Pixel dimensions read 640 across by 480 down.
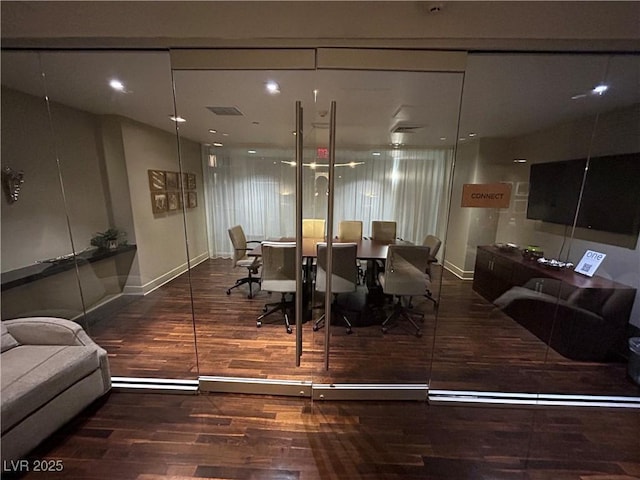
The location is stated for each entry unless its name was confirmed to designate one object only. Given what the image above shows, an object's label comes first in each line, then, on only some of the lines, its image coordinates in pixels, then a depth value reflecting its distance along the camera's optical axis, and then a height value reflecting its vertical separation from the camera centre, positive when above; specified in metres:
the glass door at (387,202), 1.90 -0.02
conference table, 2.73 -0.59
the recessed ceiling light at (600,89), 2.01 +0.96
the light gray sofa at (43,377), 1.36 -1.13
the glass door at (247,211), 1.84 -0.15
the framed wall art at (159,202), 3.62 -0.07
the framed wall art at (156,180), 3.57 +0.26
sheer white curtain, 3.00 +0.10
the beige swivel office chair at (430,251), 2.72 -0.56
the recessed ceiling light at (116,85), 2.19 +1.04
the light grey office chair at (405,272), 2.59 -0.78
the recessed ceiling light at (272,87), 2.07 +0.98
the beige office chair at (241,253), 3.24 -0.74
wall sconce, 2.24 +0.12
